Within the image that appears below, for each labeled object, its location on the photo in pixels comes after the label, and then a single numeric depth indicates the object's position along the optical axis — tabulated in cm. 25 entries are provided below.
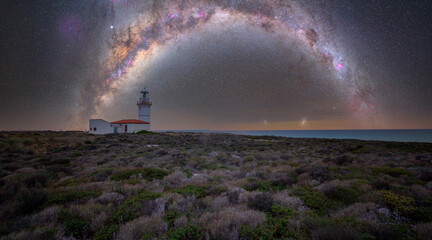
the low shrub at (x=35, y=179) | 693
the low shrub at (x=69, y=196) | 505
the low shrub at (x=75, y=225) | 362
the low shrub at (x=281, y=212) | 420
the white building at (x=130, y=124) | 3856
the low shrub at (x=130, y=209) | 411
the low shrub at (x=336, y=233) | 299
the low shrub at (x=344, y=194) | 524
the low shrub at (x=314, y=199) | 476
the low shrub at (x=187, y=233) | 328
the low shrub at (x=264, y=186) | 632
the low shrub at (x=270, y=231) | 329
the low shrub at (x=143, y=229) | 336
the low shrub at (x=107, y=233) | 351
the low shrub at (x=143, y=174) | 780
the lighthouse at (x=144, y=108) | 4456
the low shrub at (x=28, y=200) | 462
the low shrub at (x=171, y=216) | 387
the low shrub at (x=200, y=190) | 573
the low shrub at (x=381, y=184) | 594
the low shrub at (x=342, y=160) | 1120
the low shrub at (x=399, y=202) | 420
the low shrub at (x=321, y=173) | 711
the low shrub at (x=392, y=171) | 762
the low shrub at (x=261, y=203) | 460
